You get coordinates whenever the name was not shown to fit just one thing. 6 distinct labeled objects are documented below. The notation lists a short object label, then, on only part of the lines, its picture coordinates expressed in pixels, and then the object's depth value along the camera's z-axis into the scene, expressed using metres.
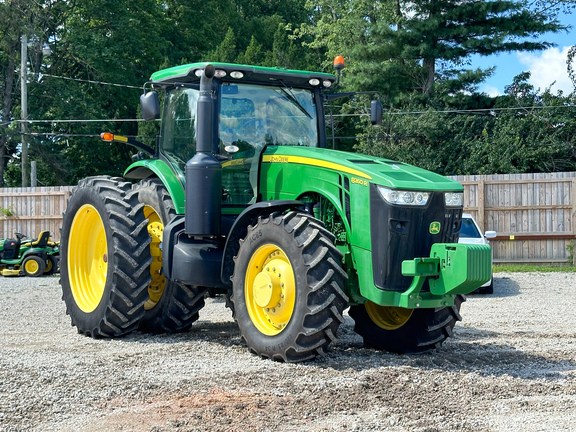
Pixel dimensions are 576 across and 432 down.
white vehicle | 13.73
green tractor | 6.07
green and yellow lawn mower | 17.69
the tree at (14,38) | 31.09
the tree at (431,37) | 26.98
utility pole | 29.47
